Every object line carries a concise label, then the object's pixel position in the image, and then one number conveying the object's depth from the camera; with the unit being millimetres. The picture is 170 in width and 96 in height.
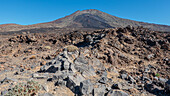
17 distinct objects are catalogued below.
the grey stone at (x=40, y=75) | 4964
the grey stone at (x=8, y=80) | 4477
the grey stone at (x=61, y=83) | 4347
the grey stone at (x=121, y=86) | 4388
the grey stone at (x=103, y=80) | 4697
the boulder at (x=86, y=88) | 3809
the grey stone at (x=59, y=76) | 4684
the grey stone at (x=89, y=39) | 10908
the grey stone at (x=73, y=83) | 4135
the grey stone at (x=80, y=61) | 6327
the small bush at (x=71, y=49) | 8629
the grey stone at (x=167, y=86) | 4290
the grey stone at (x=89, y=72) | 5403
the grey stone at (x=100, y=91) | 3838
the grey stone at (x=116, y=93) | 3820
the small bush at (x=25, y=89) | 3484
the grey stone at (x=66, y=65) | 5475
